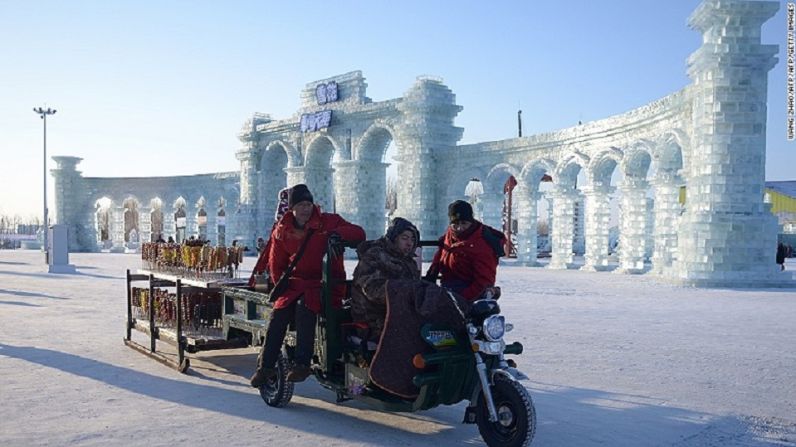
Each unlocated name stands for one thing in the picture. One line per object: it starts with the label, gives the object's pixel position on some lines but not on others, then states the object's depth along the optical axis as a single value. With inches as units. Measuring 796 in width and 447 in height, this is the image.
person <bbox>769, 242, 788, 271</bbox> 866.0
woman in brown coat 196.4
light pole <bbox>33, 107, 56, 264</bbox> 1518.2
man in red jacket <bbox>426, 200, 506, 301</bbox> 226.2
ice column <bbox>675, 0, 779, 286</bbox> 727.1
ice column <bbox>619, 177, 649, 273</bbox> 954.7
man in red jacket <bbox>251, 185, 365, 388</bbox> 213.6
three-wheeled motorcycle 170.4
